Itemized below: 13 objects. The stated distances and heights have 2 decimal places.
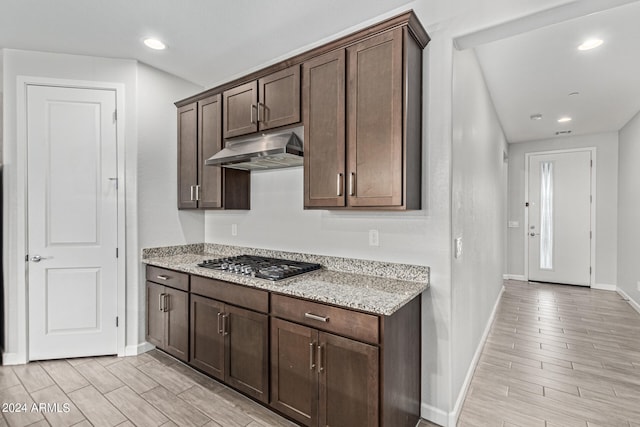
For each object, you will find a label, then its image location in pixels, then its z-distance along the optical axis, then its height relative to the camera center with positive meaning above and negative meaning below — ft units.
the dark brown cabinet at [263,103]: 7.73 +2.86
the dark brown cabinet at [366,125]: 6.07 +1.79
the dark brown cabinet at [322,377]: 5.30 -3.06
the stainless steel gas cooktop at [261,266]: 7.07 -1.44
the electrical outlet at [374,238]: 7.50 -0.65
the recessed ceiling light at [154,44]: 8.52 +4.61
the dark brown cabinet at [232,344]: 6.84 -3.17
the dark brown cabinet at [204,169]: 9.73 +1.35
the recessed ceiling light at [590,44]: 8.43 +4.56
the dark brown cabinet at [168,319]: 8.61 -3.15
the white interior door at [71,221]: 9.07 -0.32
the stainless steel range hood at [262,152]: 7.45 +1.44
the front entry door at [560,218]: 18.45 -0.40
